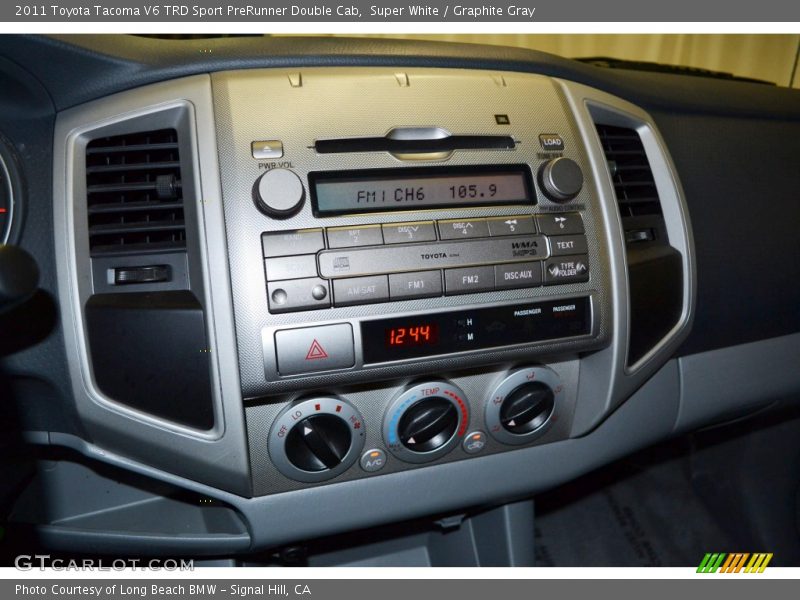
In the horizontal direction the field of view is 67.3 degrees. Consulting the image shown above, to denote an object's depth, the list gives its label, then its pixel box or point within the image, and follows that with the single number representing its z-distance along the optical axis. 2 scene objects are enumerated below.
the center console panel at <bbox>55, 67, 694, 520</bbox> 0.58
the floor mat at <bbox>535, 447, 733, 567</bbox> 1.20
